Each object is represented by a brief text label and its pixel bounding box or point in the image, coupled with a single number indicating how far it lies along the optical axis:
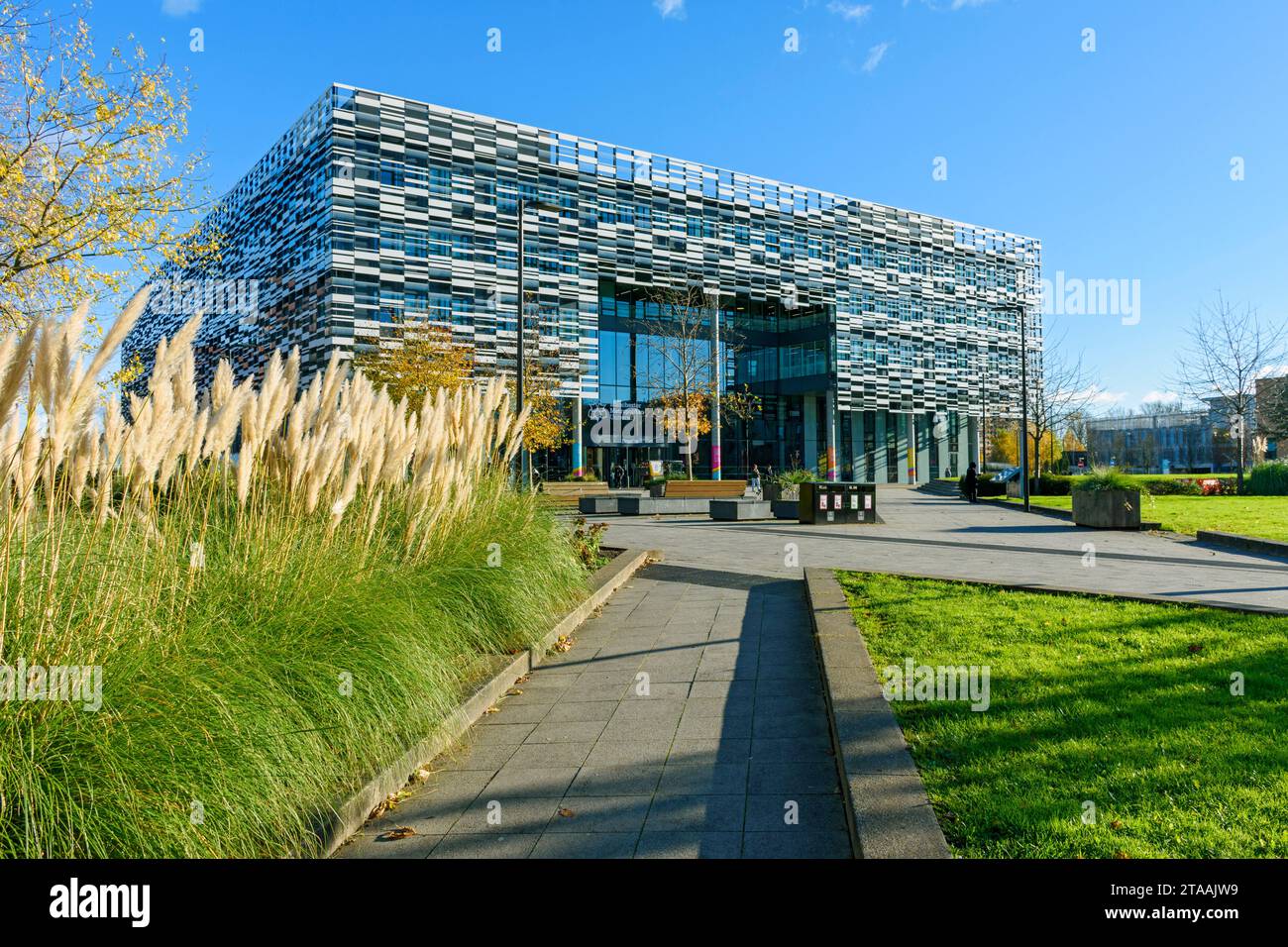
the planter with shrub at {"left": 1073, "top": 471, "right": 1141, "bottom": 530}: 17.42
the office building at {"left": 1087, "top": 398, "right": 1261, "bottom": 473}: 87.38
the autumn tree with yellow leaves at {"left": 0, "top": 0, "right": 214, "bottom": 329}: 11.88
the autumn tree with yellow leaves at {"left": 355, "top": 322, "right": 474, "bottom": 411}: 31.39
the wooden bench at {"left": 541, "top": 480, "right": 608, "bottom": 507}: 25.69
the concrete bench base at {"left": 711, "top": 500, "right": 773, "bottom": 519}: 21.41
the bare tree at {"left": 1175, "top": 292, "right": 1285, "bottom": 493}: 33.75
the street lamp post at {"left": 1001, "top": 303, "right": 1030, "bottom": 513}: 26.00
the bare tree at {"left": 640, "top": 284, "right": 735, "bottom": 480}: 35.06
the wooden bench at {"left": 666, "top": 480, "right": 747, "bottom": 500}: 24.81
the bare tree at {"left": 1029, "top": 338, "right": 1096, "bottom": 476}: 41.56
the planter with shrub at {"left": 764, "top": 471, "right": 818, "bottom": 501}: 23.48
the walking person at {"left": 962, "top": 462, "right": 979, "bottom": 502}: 32.72
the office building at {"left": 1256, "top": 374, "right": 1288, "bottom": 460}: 38.63
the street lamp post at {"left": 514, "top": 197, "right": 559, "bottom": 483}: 17.94
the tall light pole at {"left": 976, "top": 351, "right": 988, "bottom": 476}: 58.94
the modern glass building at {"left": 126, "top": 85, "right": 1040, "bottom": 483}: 42.47
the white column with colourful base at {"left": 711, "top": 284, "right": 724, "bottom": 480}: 38.84
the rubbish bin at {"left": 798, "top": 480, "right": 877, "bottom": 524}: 20.47
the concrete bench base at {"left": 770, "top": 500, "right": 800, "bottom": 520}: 21.67
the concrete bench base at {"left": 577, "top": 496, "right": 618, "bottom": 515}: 24.27
